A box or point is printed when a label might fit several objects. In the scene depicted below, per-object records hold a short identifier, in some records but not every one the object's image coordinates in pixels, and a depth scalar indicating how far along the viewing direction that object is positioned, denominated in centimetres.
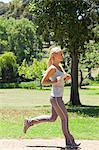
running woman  787
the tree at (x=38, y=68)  6391
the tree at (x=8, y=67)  6694
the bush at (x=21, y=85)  6306
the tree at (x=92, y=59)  4730
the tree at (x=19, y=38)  7150
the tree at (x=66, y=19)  1931
